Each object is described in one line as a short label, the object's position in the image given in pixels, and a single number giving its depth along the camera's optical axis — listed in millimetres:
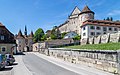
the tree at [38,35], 47019
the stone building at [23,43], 46511
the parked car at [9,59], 11826
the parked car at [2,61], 9231
